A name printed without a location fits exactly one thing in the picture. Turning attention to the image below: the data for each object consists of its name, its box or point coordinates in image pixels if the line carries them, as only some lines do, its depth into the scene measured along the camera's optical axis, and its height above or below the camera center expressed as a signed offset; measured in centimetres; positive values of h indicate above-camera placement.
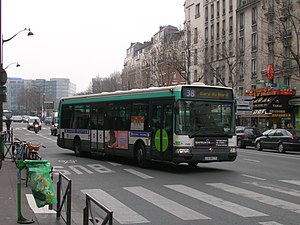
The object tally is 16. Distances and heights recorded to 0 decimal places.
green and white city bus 1480 +0
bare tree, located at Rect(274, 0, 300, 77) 4072 +846
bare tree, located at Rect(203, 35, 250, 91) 5139 +766
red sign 4459 +516
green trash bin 764 -105
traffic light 1566 +137
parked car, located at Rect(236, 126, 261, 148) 3362 -88
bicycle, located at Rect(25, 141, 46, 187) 1517 -92
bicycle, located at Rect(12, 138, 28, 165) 1604 -96
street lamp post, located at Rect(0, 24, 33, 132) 1566 +143
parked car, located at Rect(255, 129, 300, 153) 2777 -105
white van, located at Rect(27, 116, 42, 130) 6619 +15
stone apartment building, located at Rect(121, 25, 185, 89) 5400 +811
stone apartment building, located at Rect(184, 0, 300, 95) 4262 +933
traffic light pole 1628 -62
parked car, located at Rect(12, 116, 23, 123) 12950 +144
